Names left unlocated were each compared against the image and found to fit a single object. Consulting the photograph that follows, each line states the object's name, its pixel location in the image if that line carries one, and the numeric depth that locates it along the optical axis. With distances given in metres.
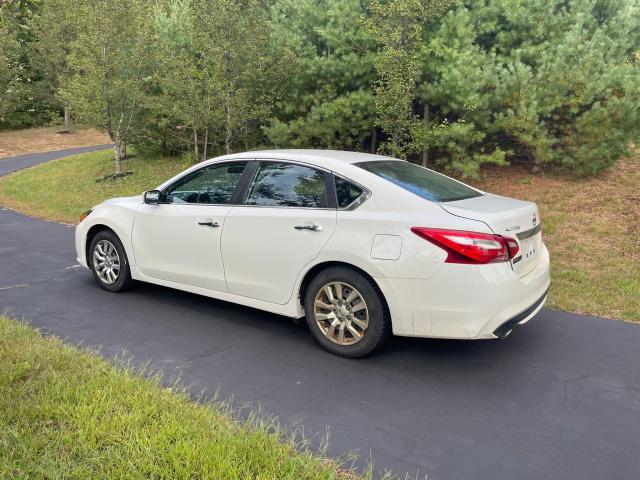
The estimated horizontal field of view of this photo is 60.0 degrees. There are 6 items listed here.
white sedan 3.83
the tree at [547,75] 9.41
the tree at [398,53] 9.30
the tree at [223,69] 11.96
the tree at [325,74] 10.58
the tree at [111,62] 15.72
